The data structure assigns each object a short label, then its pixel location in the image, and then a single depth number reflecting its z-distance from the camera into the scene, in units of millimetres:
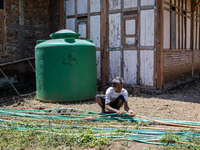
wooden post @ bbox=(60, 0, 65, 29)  10334
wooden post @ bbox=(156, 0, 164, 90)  8141
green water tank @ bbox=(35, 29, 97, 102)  6910
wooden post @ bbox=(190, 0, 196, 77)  11293
